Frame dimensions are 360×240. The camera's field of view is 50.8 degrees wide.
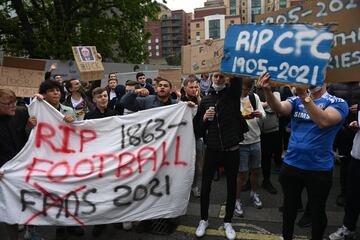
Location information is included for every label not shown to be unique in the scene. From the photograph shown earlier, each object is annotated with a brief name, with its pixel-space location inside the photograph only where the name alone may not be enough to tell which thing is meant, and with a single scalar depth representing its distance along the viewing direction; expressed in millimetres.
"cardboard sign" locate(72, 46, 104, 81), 6848
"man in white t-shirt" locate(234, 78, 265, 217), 4777
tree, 15812
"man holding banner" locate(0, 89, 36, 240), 3672
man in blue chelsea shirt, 3121
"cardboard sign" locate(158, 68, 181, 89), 6870
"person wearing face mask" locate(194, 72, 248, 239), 4039
